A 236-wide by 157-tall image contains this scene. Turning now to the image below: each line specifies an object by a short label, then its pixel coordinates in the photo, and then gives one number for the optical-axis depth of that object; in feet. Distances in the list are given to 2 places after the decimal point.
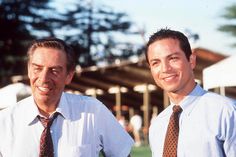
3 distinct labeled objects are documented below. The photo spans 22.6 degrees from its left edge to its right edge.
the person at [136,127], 79.71
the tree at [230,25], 136.26
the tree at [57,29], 152.97
